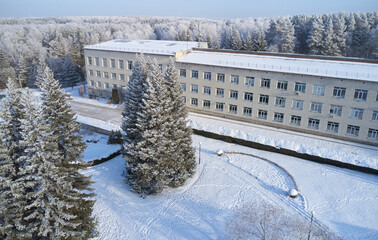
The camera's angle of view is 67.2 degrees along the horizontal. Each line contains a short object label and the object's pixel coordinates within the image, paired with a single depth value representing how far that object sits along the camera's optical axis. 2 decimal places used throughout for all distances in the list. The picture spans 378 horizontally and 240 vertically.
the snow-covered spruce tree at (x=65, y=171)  17.72
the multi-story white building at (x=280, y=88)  37.31
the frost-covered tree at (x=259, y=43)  78.16
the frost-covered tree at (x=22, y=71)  78.50
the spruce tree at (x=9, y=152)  16.22
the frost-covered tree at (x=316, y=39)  74.98
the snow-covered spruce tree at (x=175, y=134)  28.36
